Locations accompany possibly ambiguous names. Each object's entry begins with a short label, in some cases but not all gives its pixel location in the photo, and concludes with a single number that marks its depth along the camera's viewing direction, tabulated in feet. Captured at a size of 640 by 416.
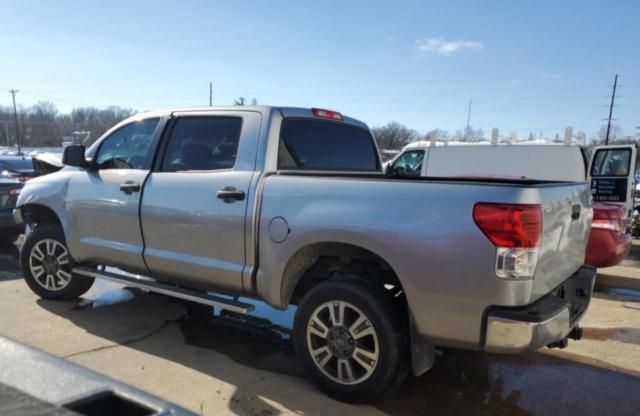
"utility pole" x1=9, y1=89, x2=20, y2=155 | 243.58
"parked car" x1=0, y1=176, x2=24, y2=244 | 25.39
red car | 17.49
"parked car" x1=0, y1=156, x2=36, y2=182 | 30.71
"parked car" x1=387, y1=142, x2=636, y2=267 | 31.37
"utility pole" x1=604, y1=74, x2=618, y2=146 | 172.91
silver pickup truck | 8.68
